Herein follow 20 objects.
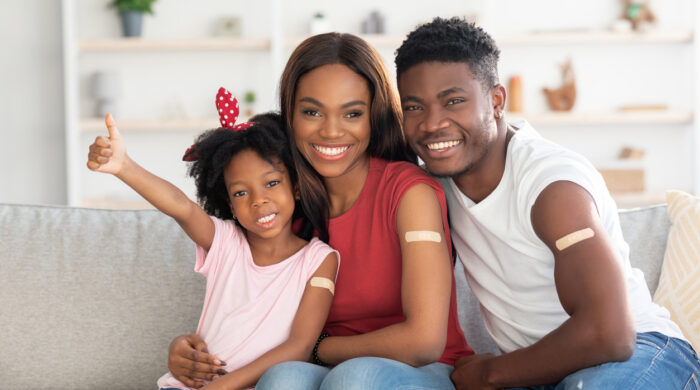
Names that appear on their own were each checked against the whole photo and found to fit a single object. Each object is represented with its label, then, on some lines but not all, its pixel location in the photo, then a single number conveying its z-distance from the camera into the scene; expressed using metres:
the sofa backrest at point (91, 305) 1.80
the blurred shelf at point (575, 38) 4.45
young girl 1.51
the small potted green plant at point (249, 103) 4.57
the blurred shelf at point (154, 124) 4.43
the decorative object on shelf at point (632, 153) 4.51
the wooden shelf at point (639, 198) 4.38
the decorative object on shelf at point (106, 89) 4.56
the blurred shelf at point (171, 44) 4.44
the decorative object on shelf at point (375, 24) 4.61
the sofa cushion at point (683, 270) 1.65
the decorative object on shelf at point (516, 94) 4.57
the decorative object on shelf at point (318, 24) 4.60
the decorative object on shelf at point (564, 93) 4.64
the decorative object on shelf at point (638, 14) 4.56
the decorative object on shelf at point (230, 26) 4.64
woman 1.43
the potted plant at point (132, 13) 4.51
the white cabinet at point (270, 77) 4.73
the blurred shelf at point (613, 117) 4.43
